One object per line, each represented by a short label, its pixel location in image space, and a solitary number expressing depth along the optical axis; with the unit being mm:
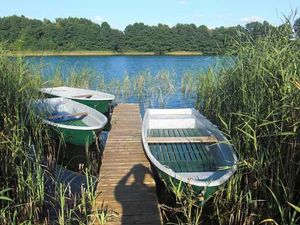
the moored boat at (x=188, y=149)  2551
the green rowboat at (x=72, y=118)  4008
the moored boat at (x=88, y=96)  5877
